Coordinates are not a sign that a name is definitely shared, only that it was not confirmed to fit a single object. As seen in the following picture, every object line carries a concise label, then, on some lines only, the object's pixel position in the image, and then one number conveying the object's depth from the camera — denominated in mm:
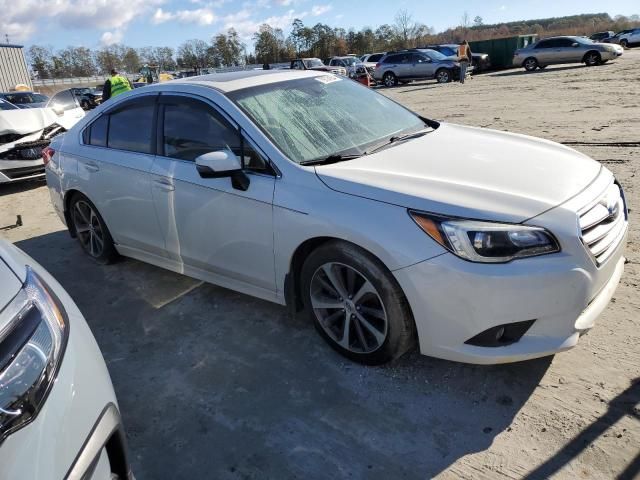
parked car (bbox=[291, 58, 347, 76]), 27844
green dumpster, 30188
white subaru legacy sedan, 2441
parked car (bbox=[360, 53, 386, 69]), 32431
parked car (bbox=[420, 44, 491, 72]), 29125
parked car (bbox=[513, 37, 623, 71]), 24719
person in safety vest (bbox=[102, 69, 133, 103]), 10523
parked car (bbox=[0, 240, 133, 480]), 1332
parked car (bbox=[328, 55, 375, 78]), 28844
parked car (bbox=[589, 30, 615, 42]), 49431
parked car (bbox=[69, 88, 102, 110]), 29209
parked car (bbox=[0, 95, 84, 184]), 7980
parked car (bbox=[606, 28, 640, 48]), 40531
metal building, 35750
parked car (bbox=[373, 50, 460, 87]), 25156
